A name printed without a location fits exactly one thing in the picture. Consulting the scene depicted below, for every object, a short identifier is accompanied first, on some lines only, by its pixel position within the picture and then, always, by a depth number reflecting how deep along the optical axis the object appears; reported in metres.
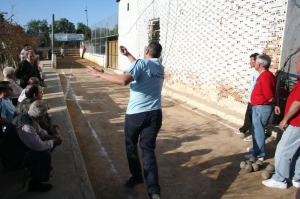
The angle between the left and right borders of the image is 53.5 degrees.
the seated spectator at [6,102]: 4.62
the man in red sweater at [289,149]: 3.74
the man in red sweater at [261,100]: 4.54
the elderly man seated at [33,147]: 3.32
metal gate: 21.98
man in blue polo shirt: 3.47
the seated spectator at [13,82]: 5.98
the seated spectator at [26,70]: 6.85
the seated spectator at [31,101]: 4.07
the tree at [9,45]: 7.57
